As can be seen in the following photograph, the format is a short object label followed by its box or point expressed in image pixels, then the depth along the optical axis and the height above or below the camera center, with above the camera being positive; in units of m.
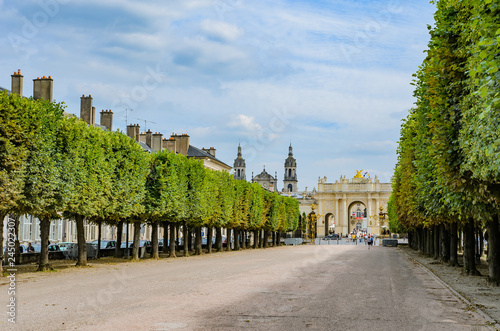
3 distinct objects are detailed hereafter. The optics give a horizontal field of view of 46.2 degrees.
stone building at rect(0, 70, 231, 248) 48.97 +9.88
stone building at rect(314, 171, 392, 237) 171.14 +5.64
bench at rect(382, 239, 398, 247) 95.56 -3.90
